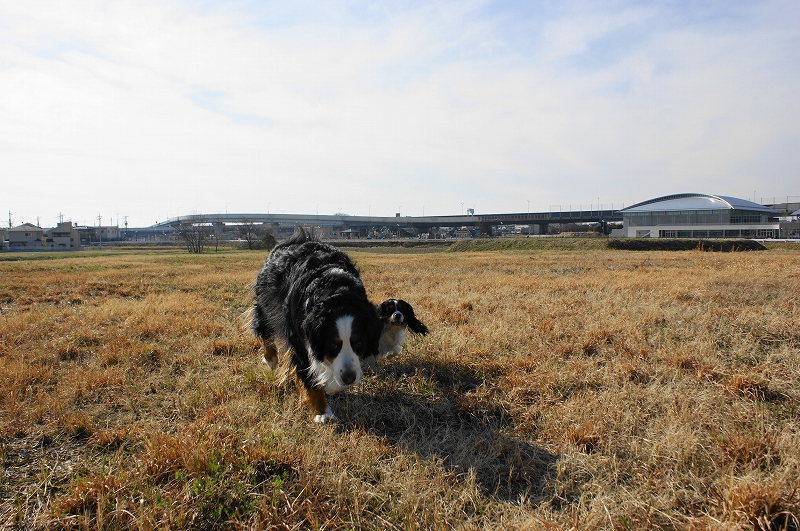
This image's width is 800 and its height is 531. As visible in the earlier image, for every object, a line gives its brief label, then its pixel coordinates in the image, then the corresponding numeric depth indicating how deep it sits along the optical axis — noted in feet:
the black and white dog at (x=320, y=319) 13.71
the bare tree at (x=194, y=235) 207.31
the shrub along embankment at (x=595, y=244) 153.98
